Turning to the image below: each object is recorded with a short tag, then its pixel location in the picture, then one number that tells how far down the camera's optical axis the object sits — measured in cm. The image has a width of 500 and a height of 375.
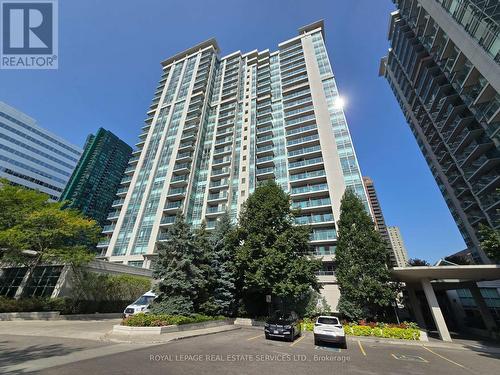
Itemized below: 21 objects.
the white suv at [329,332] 1441
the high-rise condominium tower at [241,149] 4334
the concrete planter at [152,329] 1359
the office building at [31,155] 7456
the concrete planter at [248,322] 2494
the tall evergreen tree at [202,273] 2103
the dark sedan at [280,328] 1534
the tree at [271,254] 2366
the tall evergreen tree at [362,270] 2328
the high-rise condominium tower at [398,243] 15950
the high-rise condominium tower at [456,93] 2495
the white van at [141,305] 2048
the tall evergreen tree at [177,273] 1820
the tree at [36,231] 2159
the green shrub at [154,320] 1438
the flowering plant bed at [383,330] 1942
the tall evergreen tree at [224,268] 2400
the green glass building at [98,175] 10305
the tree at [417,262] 3390
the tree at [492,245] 1694
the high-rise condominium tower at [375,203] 12500
